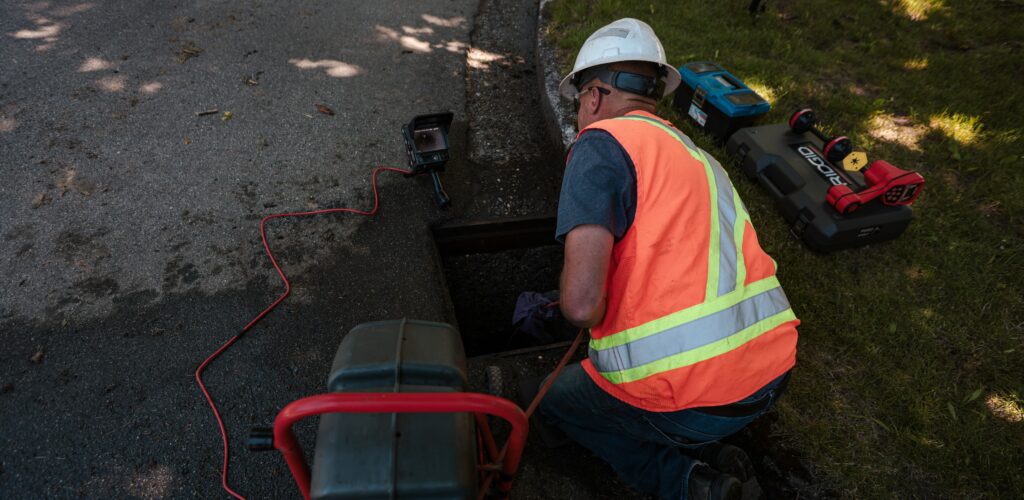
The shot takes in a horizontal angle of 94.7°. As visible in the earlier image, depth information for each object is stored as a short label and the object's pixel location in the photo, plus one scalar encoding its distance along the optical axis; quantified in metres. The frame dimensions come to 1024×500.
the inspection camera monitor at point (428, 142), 3.41
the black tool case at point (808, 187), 3.04
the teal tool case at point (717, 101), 3.65
